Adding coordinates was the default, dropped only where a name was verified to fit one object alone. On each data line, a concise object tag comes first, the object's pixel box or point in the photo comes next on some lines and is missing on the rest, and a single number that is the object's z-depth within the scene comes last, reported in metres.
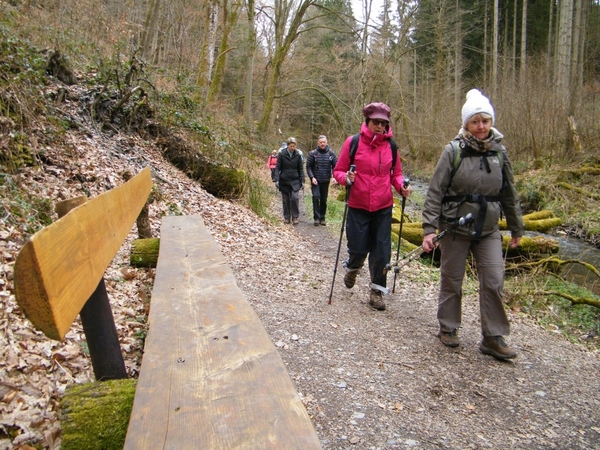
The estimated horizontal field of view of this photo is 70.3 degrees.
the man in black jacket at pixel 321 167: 10.73
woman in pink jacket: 4.68
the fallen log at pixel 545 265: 7.02
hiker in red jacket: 16.25
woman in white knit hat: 3.73
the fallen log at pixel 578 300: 5.83
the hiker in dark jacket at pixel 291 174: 10.66
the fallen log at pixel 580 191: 12.67
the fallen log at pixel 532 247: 7.88
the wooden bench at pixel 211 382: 1.44
